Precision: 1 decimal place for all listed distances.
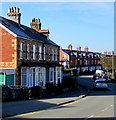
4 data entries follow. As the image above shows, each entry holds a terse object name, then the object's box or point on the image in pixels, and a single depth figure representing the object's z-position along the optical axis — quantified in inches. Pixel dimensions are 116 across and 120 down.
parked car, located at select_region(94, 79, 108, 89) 1473.4
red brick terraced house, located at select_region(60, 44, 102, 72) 3166.8
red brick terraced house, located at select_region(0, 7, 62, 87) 1064.8
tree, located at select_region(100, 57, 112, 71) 3012.1
